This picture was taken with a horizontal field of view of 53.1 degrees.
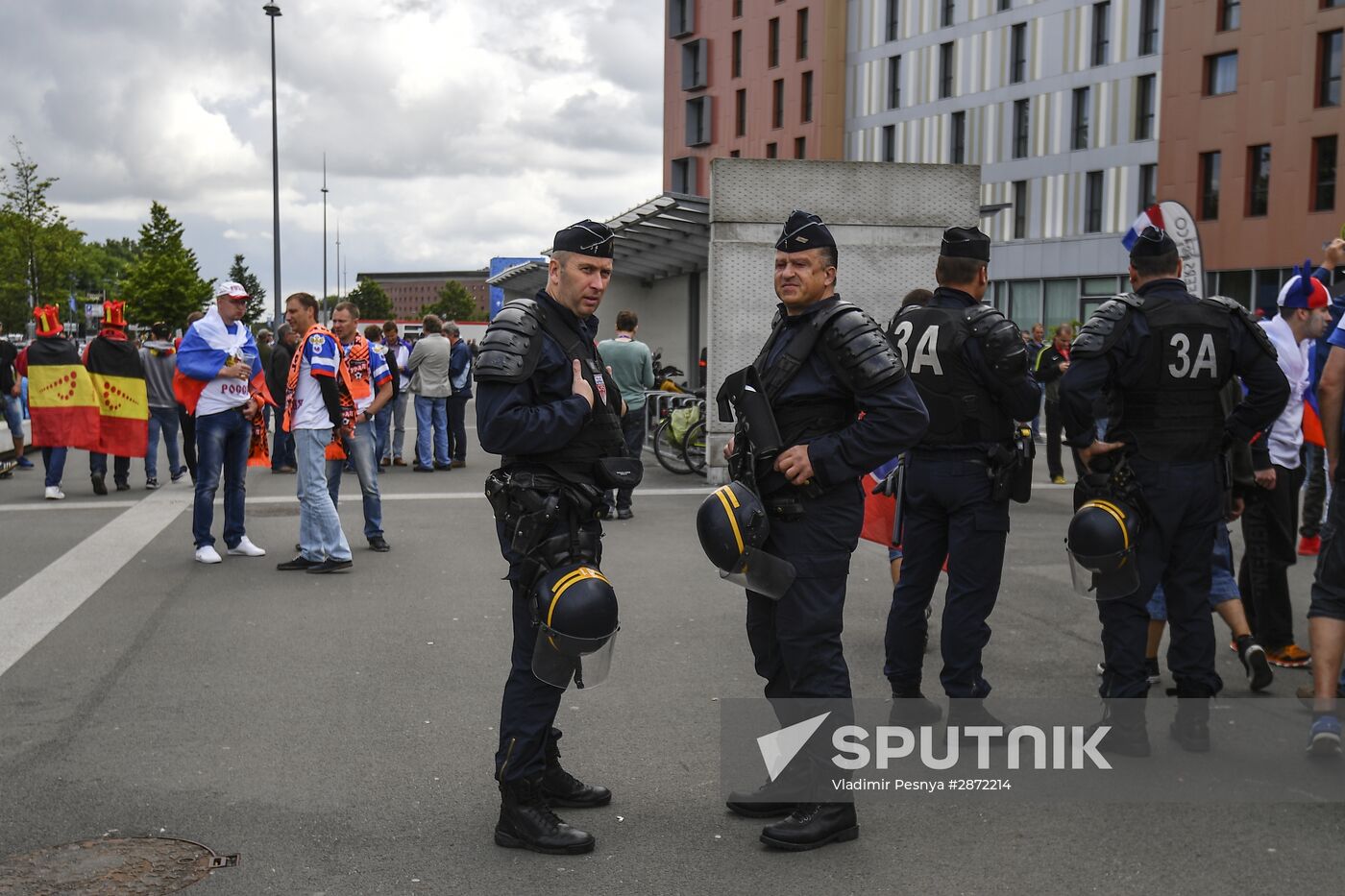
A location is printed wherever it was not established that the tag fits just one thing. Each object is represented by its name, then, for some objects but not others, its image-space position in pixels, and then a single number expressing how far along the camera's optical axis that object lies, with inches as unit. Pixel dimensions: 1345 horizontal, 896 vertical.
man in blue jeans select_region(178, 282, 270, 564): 366.6
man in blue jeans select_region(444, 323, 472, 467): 673.0
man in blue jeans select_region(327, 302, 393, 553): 390.9
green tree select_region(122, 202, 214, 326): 2655.0
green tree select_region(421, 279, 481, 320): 5413.4
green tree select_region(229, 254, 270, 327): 4448.3
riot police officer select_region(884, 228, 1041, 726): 205.8
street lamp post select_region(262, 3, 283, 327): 1289.4
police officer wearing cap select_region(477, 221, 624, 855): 160.9
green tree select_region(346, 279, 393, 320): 5132.9
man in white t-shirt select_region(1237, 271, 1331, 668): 261.3
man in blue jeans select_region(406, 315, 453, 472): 649.0
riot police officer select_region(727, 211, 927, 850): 165.8
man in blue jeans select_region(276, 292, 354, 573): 355.9
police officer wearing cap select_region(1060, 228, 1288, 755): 200.7
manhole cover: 152.7
